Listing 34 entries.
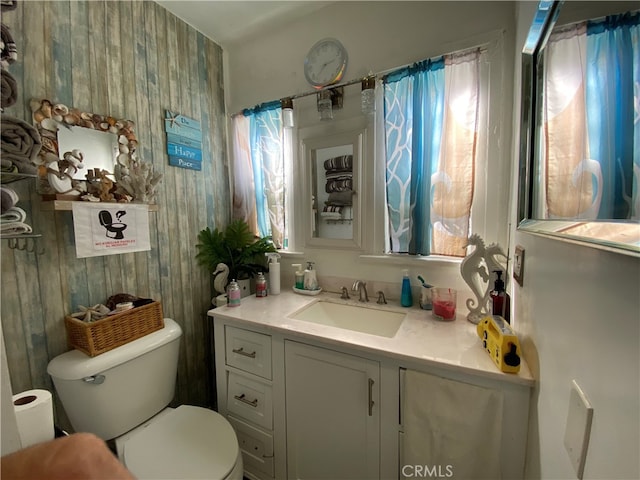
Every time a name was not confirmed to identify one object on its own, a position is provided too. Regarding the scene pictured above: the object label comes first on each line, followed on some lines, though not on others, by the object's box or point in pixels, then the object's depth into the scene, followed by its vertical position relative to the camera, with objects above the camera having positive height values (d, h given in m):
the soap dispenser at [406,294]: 1.40 -0.41
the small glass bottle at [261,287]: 1.63 -0.41
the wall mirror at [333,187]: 1.55 +0.20
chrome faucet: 1.51 -0.41
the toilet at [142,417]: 0.97 -0.85
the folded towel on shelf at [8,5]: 0.85 +0.74
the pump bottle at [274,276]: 1.66 -0.35
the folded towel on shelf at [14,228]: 0.81 +0.00
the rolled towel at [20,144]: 0.80 +0.26
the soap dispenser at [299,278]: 1.68 -0.37
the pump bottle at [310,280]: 1.66 -0.38
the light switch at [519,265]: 0.89 -0.18
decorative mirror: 1.06 +0.30
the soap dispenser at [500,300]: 1.12 -0.37
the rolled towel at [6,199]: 0.77 +0.08
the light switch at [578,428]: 0.41 -0.36
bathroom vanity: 0.85 -0.67
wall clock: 1.53 +0.93
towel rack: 1.00 -0.07
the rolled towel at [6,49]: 0.80 +0.55
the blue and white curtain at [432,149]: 1.26 +0.34
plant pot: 1.66 -0.42
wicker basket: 1.07 -0.45
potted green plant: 1.69 -0.19
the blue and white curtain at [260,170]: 1.78 +0.36
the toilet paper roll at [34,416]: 0.82 -0.60
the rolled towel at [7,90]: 0.77 +0.41
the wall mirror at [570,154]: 0.33 +0.12
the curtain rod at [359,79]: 1.24 +0.77
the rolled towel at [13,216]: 0.80 +0.04
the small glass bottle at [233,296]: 1.44 -0.41
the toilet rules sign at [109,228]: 1.07 -0.01
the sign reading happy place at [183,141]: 1.54 +0.50
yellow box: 0.80 -0.42
